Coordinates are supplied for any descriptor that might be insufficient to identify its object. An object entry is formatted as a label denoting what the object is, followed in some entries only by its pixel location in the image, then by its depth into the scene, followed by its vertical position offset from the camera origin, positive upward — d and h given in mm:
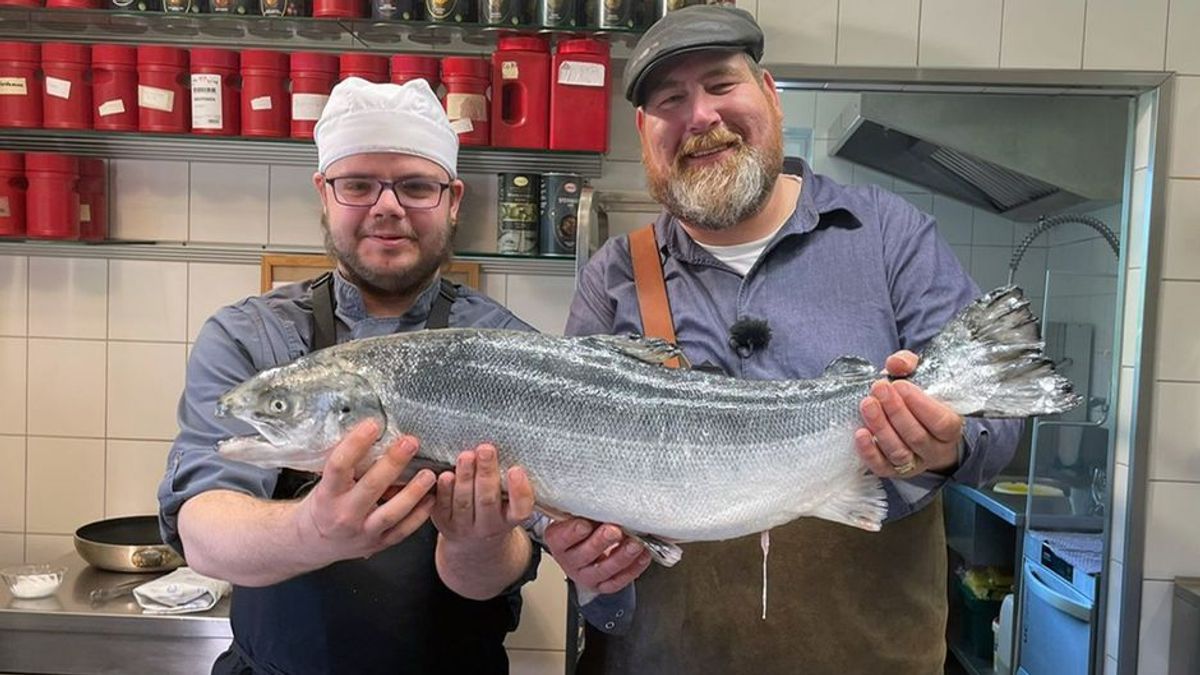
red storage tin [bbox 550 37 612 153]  2838 +572
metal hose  3242 +283
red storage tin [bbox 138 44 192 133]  2932 +567
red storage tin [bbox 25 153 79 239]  3012 +241
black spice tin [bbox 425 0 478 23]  2797 +793
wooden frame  3133 +44
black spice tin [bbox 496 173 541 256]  2988 +233
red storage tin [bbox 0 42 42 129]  2963 +575
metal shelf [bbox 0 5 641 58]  2991 +783
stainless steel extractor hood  3168 +581
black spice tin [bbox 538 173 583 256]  2959 +244
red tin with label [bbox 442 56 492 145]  2855 +564
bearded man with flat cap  1705 -20
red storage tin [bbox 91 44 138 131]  2955 +570
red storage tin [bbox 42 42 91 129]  2951 +569
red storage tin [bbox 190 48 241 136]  2916 +559
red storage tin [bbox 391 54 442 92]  2885 +642
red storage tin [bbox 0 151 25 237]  3037 +242
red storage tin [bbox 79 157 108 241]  3105 +239
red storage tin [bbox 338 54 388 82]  2887 +643
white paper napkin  2658 -868
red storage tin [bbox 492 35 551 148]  2861 +586
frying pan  2932 -836
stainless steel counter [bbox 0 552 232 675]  2617 -979
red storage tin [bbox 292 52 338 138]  2869 +579
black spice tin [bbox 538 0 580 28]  2791 +795
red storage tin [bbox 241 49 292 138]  2912 +559
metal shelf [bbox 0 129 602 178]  3090 +415
